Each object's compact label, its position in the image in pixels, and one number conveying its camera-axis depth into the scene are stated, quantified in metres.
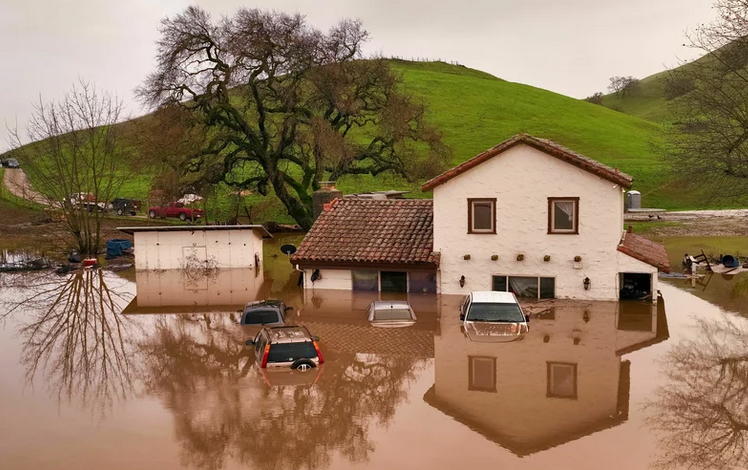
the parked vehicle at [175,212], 55.56
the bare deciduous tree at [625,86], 155.00
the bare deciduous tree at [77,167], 44.30
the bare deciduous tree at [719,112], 31.36
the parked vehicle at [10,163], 85.38
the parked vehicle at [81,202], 44.38
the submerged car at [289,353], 17.91
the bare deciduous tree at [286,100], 45.09
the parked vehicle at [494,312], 21.78
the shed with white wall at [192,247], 35.59
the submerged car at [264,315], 23.03
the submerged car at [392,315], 23.39
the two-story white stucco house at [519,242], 26.12
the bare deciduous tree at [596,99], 140.12
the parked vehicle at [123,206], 59.44
